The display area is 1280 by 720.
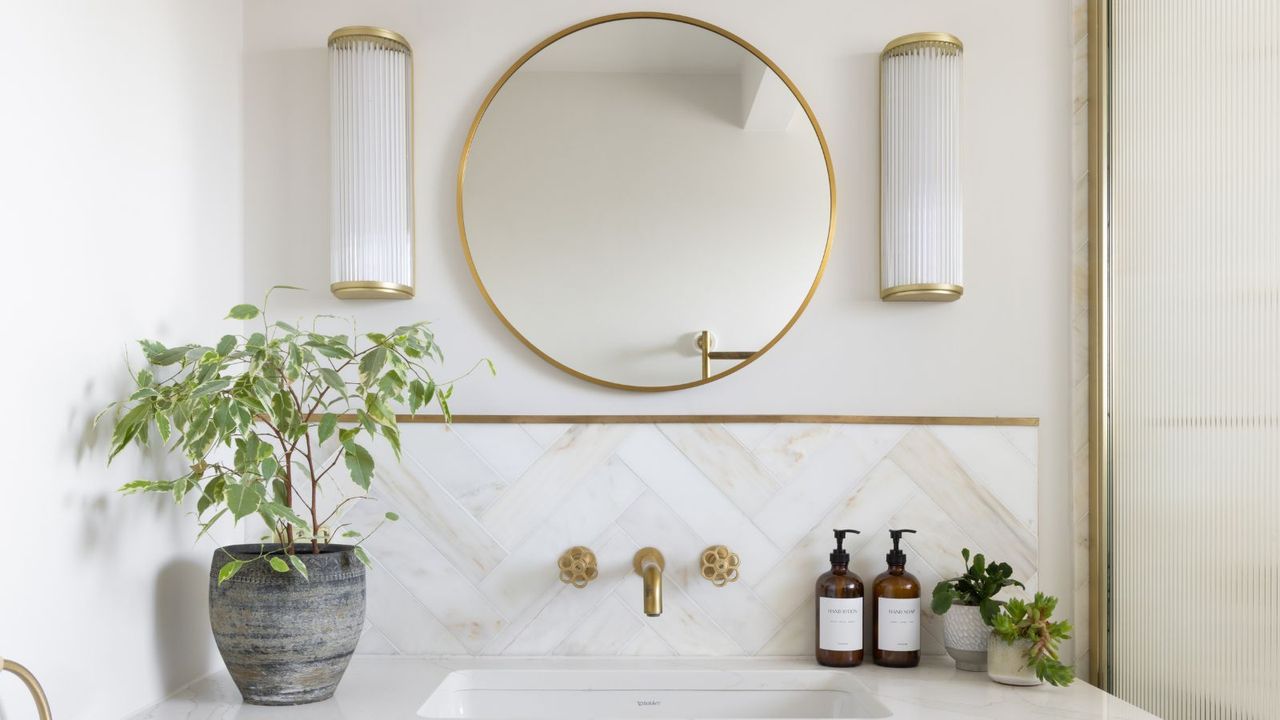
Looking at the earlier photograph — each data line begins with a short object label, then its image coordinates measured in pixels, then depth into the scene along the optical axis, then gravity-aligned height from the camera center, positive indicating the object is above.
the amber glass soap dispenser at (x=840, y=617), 1.55 -0.42
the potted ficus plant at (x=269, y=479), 1.23 -0.16
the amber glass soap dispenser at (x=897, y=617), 1.55 -0.42
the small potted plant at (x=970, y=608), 1.52 -0.40
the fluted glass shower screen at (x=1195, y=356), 1.26 -0.01
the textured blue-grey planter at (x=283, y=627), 1.29 -0.36
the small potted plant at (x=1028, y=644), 1.40 -0.42
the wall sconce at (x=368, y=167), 1.63 +0.31
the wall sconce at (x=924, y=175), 1.64 +0.30
